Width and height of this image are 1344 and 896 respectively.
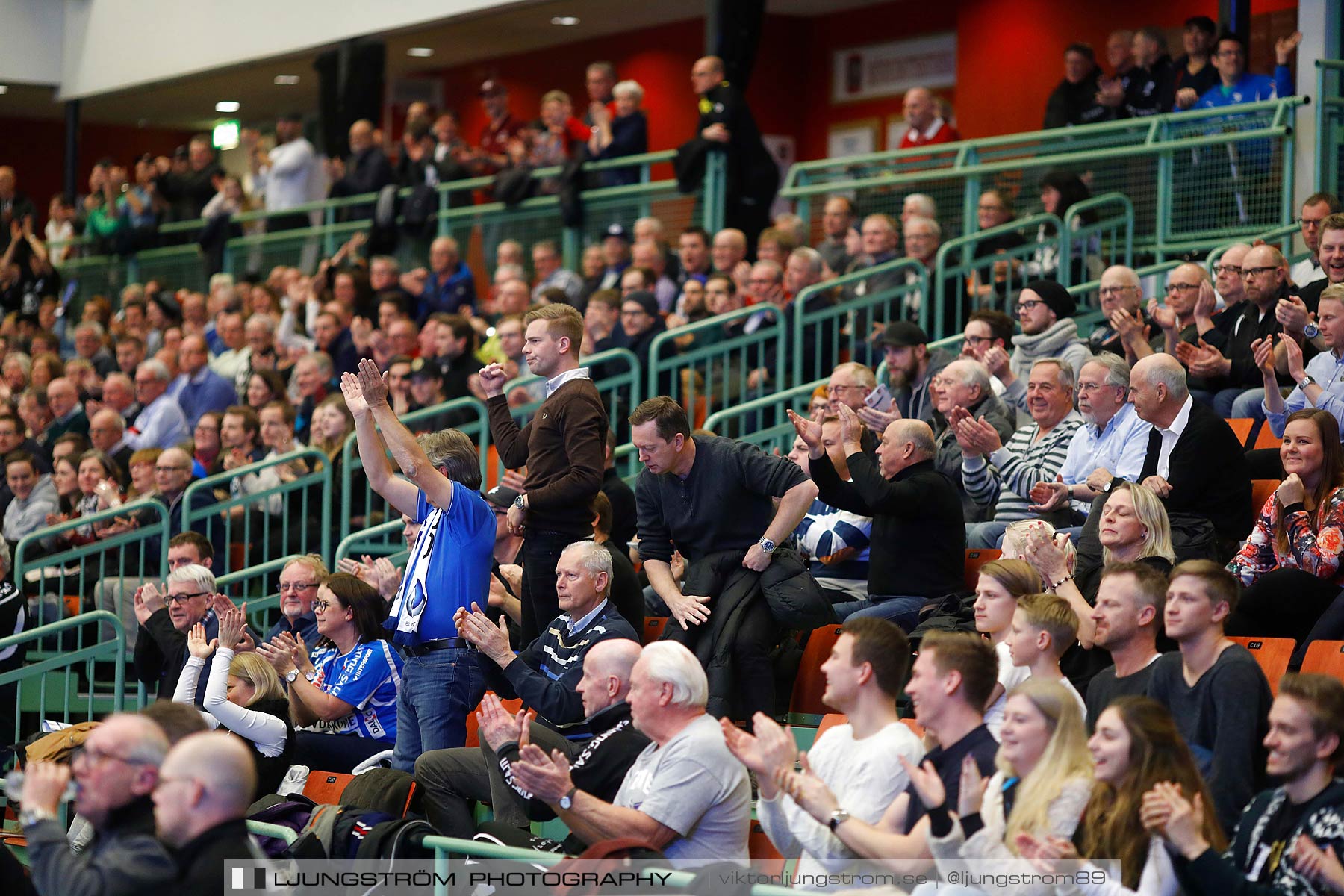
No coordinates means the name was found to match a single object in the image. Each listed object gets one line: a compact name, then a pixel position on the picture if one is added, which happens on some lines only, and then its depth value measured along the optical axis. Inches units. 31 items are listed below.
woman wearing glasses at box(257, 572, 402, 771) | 555.8
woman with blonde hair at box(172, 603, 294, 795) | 537.6
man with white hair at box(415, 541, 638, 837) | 475.8
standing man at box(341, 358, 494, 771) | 513.0
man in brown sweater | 541.0
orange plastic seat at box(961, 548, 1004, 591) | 584.1
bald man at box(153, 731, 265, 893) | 338.6
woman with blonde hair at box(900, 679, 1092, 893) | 351.9
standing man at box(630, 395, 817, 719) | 522.6
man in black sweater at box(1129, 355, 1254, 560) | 531.8
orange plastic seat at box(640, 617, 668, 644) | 594.3
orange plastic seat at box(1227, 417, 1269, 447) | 616.7
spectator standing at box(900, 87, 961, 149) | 973.8
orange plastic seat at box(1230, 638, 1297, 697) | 454.3
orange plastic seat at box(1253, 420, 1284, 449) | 601.0
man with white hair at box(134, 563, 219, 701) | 617.3
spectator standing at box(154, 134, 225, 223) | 1371.8
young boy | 420.8
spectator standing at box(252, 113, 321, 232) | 1300.4
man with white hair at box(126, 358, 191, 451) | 956.0
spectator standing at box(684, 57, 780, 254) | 971.9
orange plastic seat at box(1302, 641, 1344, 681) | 444.8
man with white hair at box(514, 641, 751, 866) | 401.1
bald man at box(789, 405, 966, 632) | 552.4
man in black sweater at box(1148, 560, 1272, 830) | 384.2
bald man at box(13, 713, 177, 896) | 340.8
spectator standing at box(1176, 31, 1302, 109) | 849.5
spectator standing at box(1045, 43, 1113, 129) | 960.3
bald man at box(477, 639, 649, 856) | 436.8
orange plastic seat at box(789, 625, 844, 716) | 551.3
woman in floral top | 488.4
